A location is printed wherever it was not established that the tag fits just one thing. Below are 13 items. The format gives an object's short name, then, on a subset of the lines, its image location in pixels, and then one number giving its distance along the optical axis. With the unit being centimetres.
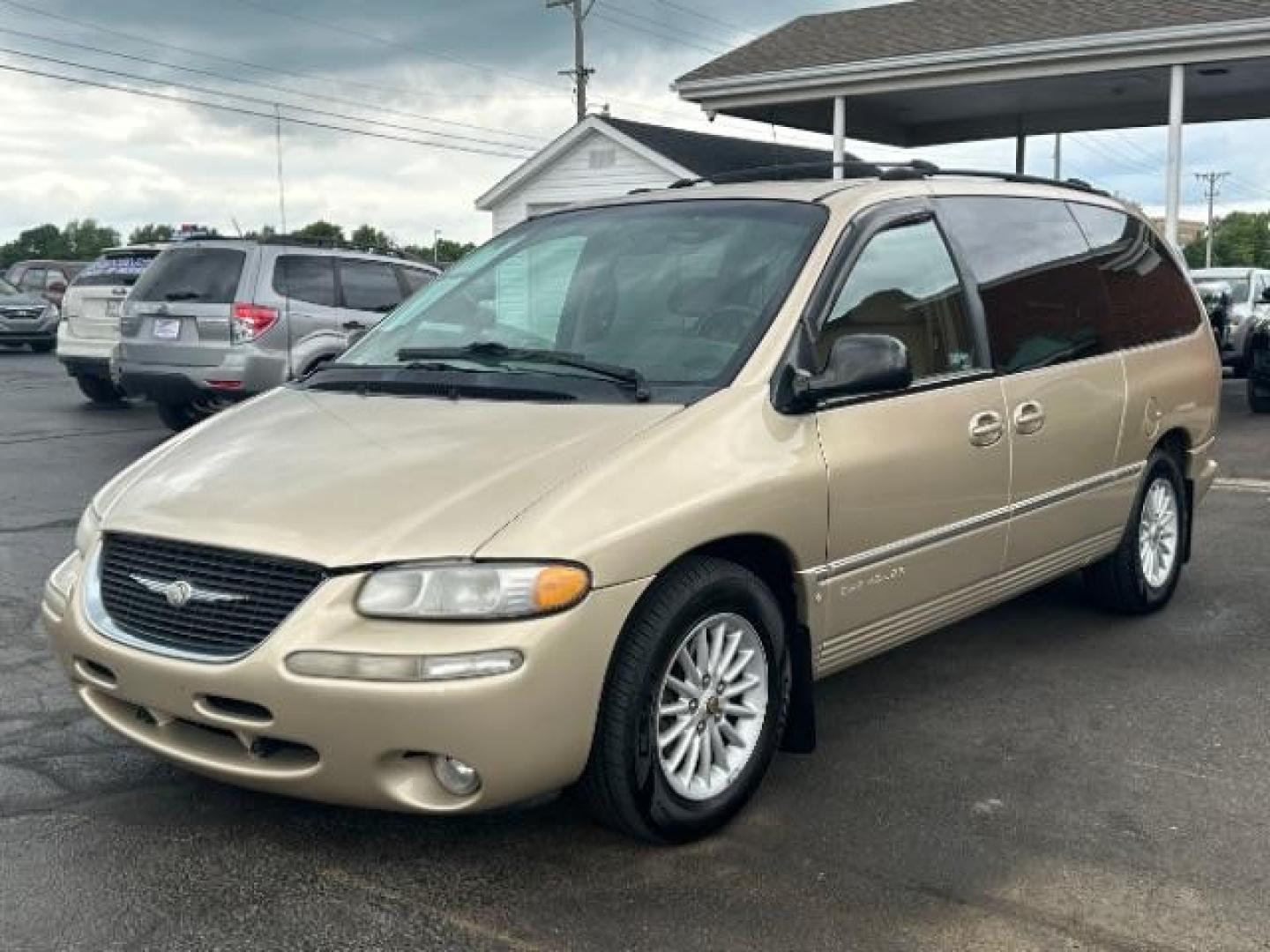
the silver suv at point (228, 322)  1075
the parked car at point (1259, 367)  1364
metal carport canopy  1458
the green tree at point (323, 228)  4466
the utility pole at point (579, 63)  3566
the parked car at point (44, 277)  2611
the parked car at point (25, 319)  2264
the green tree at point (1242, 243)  9781
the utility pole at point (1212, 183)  9417
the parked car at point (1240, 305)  1567
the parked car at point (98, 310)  1362
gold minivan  300
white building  2212
